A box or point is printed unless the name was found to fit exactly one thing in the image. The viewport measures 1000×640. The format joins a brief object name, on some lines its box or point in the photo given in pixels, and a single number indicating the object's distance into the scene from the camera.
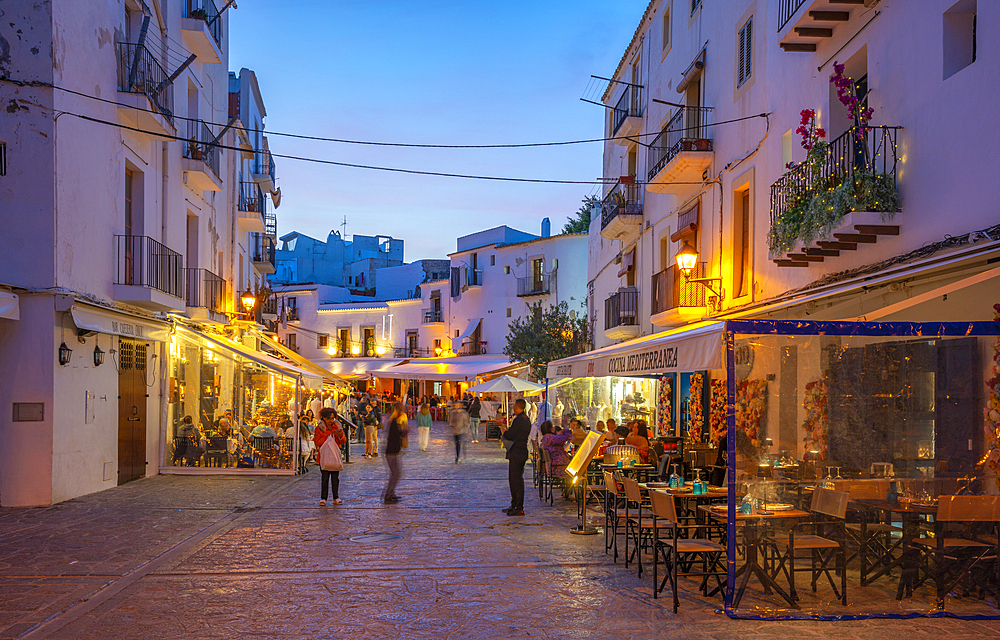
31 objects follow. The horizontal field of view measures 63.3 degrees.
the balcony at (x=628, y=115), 21.09
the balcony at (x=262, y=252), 30.97
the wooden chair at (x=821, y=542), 6.62
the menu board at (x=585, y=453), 10.45
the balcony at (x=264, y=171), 28.95
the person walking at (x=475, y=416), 28.53
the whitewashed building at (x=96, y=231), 11.51
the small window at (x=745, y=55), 13.87
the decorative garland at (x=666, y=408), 17.34
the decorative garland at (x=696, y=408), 15.32
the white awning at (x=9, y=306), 10.82
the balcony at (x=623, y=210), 20.86
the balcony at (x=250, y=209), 25.83
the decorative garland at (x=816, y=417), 7.05
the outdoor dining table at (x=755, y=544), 6.68
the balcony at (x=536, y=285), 40.47
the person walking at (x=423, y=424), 23.44
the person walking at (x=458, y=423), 19.36
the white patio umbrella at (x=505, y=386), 23.70
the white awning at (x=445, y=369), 30.12
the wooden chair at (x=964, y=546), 6.52
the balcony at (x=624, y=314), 20.55
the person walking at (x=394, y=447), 12.63
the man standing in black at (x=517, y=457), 11.56
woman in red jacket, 12.41
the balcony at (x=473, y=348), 44.09
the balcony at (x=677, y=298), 15.25
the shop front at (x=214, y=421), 16.28
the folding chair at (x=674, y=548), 6.80
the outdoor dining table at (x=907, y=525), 6.68
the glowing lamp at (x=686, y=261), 14.27
